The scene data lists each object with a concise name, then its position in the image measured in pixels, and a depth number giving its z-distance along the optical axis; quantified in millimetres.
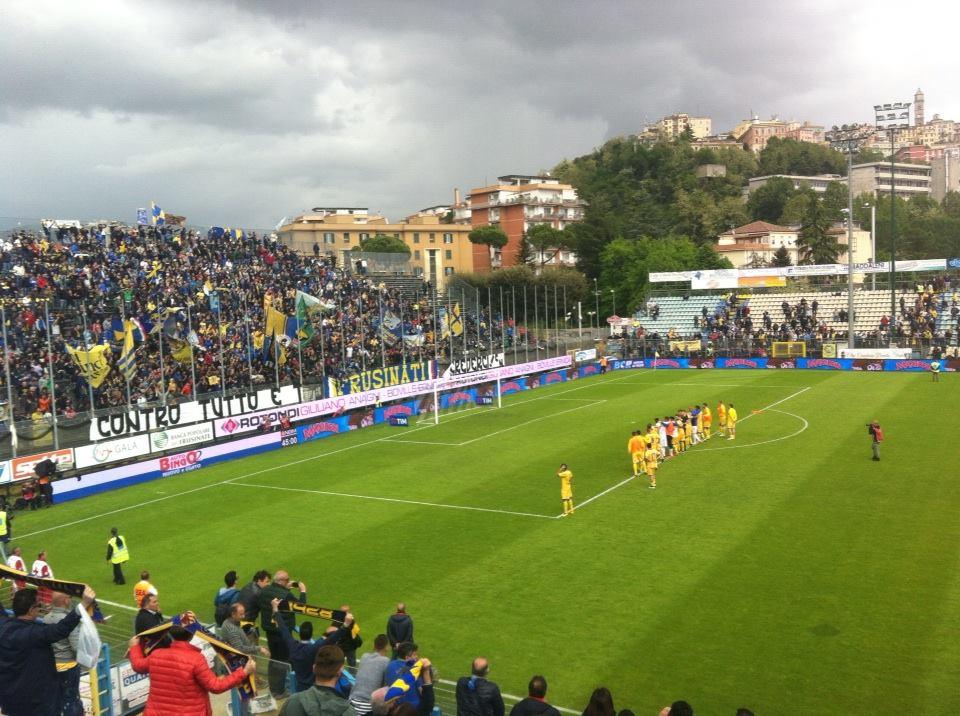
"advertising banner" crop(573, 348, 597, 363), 63441
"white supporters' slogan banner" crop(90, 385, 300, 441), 31656
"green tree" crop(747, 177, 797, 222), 139000
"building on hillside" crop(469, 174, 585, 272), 111688
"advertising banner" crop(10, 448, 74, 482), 27359
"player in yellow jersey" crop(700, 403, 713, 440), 32875
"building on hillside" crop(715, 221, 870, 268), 111000
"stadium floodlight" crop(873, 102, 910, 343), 61650
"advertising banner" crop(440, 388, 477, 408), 45469
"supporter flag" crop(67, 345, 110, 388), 30188
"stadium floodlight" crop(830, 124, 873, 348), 55219
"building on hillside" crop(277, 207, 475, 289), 97625
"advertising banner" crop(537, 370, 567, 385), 56053
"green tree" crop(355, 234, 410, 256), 93812
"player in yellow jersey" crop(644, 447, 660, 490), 25266
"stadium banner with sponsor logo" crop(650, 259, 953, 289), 65312
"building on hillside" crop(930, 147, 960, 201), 187375
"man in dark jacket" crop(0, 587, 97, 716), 6984
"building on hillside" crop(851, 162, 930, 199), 172875
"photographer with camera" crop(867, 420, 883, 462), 27312
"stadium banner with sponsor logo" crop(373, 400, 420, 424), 41562
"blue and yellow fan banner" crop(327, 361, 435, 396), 42312
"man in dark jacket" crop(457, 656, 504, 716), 8875
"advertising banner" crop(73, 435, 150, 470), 29547
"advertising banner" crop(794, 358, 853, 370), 56250
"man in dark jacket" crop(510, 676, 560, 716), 7629
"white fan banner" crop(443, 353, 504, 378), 51594
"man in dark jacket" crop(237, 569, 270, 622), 12508
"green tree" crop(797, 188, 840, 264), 96688
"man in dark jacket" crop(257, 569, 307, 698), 10555
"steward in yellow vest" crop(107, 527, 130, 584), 18797
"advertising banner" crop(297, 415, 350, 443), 37203
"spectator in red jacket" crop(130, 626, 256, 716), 6723
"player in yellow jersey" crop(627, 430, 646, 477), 27000
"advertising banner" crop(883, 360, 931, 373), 53656
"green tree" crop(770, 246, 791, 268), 99938
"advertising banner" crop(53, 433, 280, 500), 28477
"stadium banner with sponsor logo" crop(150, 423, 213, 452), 32125
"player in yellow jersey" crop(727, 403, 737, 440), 32466
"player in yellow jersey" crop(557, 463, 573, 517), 22209
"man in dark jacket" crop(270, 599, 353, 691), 10422
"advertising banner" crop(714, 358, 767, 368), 60281
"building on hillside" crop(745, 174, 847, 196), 151875
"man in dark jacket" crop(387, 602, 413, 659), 11953
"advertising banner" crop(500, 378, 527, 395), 52231
